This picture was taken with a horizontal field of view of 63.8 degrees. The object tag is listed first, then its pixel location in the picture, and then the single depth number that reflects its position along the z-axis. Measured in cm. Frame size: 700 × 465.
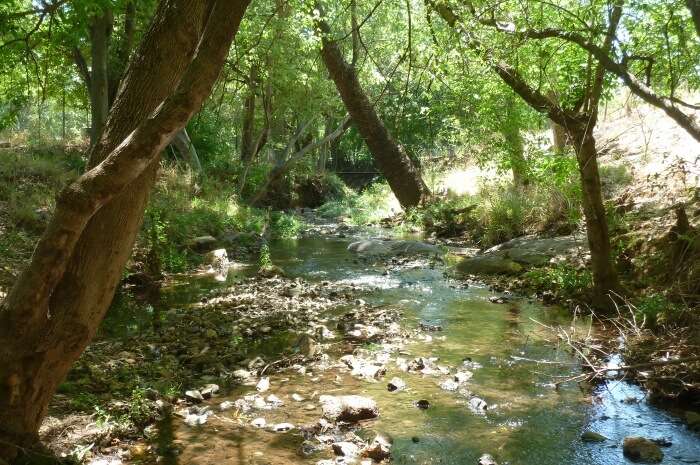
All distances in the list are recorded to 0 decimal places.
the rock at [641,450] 357
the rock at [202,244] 1160
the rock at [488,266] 958
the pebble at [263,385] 482
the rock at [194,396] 450
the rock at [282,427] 406
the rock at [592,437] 389
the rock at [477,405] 444
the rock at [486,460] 357
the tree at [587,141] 637
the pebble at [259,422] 413
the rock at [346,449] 369
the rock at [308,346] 570
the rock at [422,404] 446
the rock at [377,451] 365
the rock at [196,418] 414
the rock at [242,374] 509
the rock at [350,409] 421
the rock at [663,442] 377
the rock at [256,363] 532
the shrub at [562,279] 741
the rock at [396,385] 482
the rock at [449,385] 486
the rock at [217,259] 1048
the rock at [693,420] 399
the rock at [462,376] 502
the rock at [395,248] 1212
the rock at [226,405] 440
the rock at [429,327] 668
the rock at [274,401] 451
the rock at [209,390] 463
